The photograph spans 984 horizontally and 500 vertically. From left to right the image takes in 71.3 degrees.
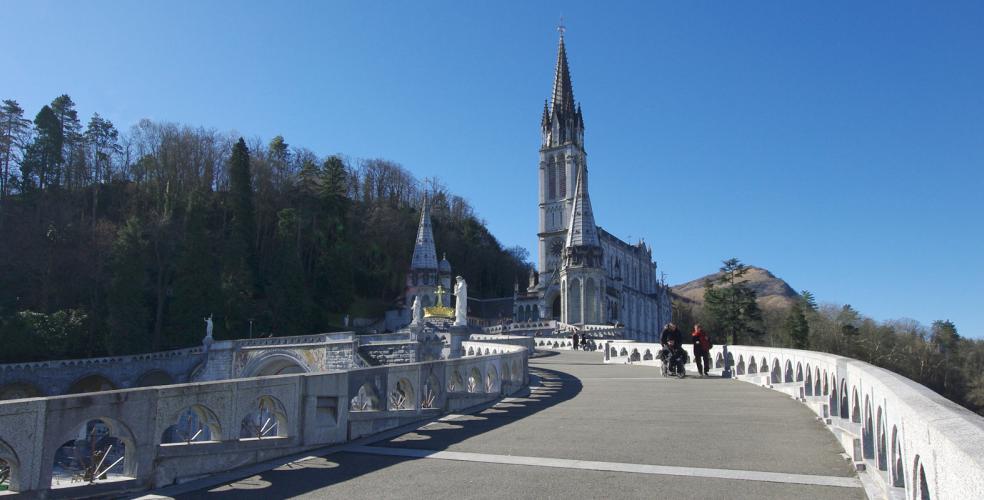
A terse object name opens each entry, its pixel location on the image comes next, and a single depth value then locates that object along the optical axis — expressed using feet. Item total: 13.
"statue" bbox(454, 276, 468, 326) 119.44
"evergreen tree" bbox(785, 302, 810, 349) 180.14
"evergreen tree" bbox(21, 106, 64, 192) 179.52
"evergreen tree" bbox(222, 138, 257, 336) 177.17
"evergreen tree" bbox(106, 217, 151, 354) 156.25
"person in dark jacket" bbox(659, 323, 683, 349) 55.29
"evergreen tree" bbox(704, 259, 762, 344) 190.39
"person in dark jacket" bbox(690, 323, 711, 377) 58.54
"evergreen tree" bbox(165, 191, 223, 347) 167.22
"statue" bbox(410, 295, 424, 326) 129.25
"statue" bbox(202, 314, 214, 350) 154.30
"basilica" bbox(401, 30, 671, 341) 200.03
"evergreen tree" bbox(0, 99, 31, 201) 179.01
